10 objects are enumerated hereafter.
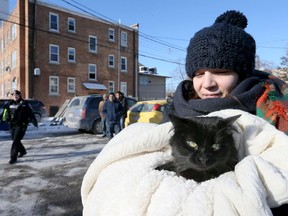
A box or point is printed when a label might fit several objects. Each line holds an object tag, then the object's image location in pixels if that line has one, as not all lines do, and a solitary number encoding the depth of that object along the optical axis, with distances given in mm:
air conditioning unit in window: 19887
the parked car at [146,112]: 8130
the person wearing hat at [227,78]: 1146
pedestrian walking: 6073
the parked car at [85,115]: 10117
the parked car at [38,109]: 14393
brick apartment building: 20422
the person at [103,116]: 9492
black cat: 947
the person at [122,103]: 9240
